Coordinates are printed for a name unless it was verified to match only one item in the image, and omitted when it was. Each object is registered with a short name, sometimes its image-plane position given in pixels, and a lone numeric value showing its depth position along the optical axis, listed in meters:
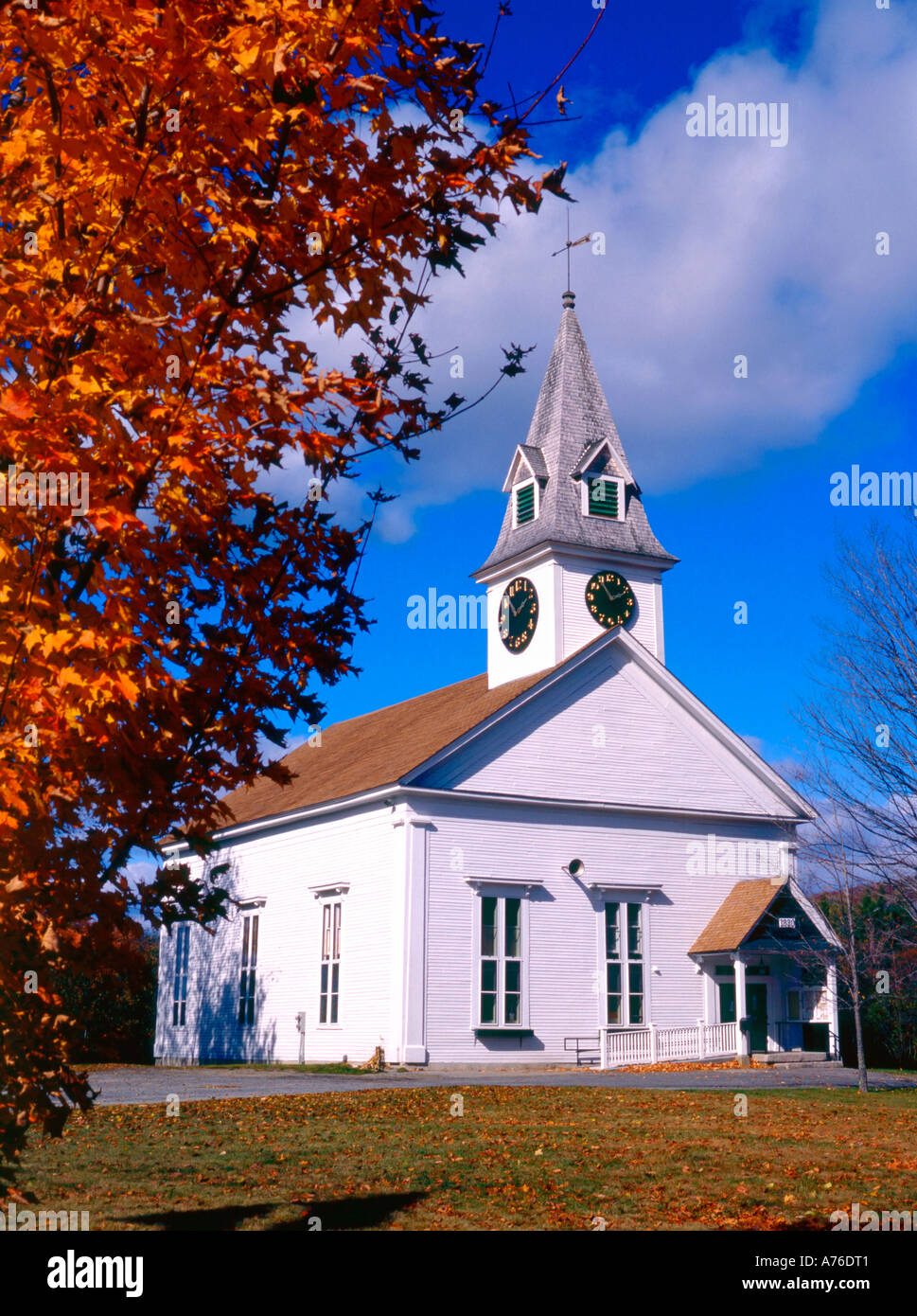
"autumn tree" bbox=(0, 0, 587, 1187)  4.22
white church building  25.17
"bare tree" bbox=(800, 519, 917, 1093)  14.80
